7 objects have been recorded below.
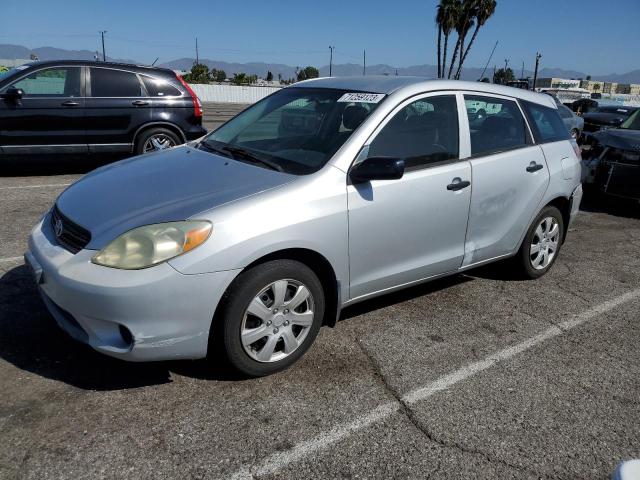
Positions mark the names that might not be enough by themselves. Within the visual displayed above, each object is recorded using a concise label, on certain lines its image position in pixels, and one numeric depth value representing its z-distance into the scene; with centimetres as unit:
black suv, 747
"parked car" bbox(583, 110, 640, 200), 718
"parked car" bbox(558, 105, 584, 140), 1428
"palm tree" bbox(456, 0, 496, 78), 4447
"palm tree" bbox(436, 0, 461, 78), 4553
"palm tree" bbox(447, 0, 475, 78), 4519
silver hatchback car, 262
